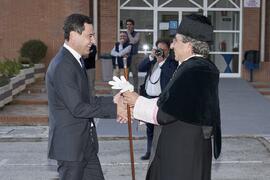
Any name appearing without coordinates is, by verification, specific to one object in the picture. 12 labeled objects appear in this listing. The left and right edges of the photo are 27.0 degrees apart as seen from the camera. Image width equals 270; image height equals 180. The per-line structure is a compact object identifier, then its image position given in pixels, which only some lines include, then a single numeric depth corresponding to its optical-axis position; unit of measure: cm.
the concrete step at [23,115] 1262
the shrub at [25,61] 1813
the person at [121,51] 1519
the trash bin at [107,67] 1908
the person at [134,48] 1544
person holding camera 826
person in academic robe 379
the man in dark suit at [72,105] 449
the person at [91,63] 1318
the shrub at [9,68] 1588
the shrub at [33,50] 1936
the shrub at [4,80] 1423
